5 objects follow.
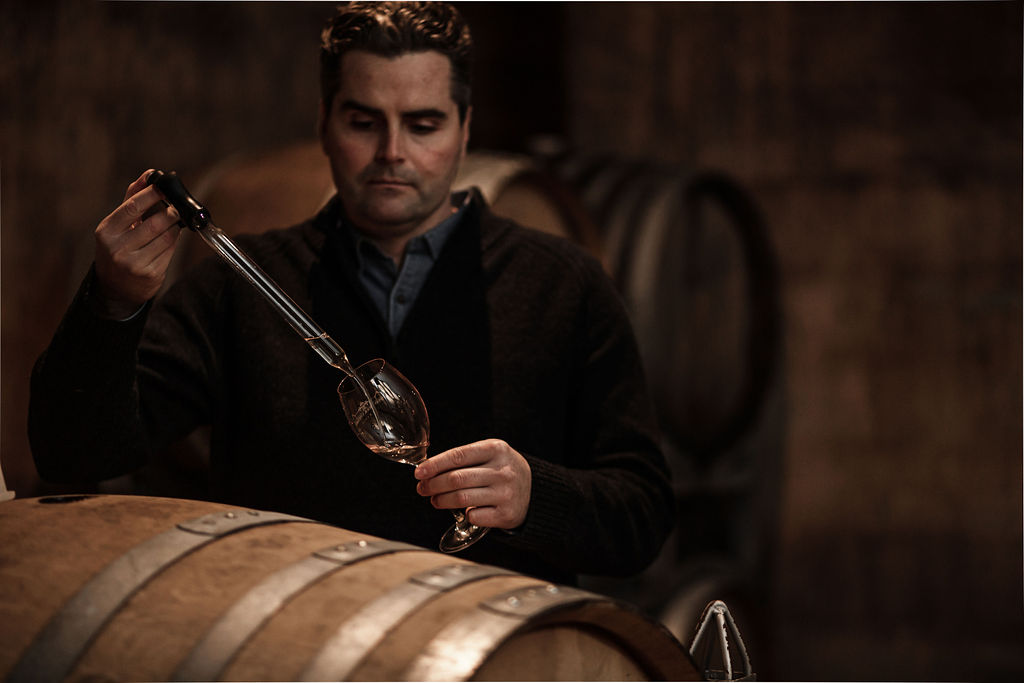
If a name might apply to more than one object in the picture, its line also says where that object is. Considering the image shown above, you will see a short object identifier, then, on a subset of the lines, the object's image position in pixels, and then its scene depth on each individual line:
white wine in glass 2.33
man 2.52
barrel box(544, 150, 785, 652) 3.90
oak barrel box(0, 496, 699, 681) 2.07
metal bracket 2.31
